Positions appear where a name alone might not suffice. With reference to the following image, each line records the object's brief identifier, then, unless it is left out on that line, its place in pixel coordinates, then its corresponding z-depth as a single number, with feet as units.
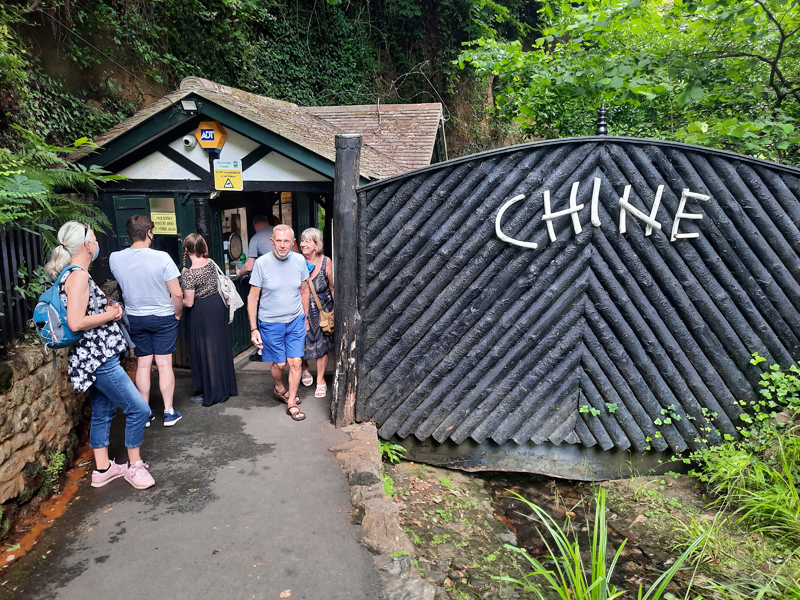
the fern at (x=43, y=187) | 13.57
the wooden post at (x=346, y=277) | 15.60
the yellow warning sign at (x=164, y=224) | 21.09
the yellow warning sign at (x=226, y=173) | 20.42
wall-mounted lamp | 18.70
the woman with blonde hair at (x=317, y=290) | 17.80
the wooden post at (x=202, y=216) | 20.79
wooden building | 18.89
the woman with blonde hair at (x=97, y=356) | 11.90
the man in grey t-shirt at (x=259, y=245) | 22.79
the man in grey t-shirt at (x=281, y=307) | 16.39
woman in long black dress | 16.70
